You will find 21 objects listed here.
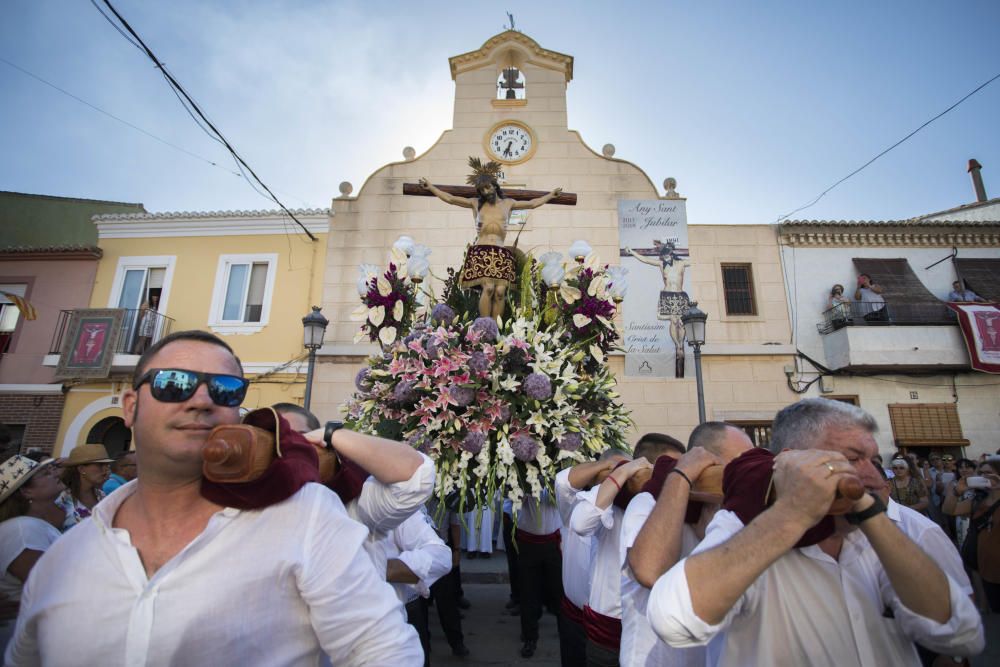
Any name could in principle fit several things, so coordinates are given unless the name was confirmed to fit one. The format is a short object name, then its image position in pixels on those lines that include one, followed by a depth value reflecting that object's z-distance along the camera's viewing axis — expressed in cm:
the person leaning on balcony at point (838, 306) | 1218
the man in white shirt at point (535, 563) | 472
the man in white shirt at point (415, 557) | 269
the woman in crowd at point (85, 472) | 402
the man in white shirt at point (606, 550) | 262
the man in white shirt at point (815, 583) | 131
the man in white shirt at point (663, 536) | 172
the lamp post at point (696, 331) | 880
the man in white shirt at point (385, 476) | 175
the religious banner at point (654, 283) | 1223
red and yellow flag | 1219
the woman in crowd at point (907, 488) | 687
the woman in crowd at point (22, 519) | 271
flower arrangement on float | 314
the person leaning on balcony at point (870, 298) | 1230
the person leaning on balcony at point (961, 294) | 1254
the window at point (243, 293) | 1313
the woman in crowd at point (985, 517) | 498
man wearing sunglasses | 127
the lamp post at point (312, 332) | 877
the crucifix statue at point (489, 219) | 397
